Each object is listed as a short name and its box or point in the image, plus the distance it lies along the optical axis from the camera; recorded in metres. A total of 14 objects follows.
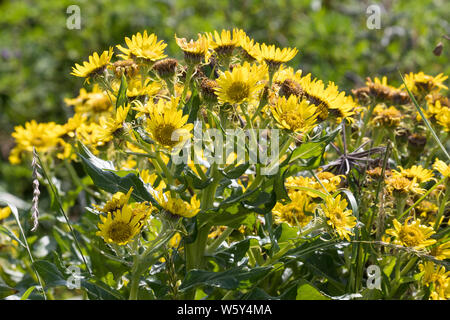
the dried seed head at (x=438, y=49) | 0.98
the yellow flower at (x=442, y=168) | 0.86
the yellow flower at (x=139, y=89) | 0.85
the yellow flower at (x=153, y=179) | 0.88
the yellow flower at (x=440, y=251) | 0.86
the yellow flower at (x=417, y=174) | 0.88
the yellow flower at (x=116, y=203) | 0.81
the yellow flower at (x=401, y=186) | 0.86
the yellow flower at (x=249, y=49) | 0.84
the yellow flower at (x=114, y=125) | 0.80
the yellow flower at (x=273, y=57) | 0.84
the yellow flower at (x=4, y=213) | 1.01
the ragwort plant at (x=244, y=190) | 0.81
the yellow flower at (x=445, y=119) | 0.91
